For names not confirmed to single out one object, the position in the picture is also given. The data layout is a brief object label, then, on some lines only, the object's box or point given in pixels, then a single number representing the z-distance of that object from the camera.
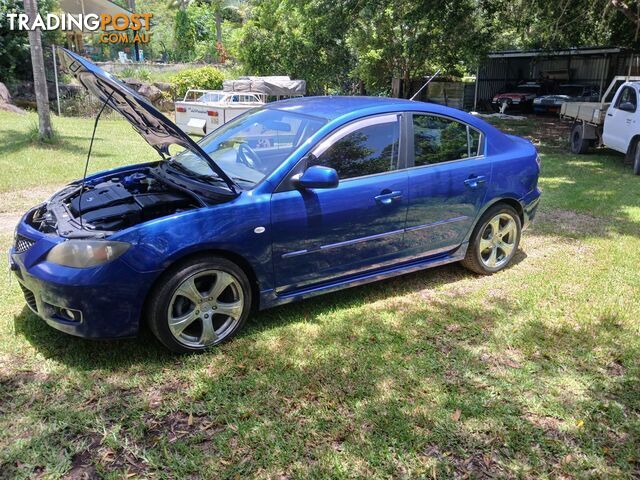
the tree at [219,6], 42.03
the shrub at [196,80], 23.67
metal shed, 22.59
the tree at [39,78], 10.07
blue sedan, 3.35
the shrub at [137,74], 24.25
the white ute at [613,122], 10.74
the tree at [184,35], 40.56
